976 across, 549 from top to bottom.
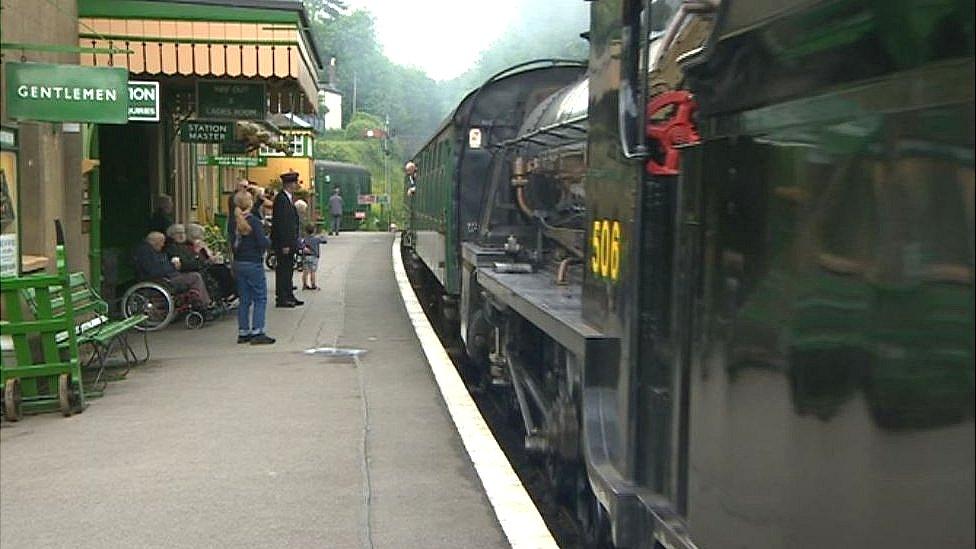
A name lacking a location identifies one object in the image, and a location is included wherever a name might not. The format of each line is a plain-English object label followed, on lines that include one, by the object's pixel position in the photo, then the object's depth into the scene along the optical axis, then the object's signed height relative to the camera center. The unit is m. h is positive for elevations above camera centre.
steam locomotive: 1.67 -0.18
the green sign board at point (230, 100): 13.84 +1.07
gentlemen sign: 7.39 +0.63
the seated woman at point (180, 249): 12.73 -0.77
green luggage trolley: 7.24 -1.20
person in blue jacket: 10.78 -0.67
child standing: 16.81 -1.11
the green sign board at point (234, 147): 17.96 +0.62
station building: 8.57 +0.92
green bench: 7.71 -1.12
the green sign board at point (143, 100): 10.41 +0.80
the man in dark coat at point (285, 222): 12.67 -0.44
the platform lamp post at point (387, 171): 50.36 +0.73
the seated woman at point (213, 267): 13.25 -1.01
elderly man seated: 12.02 -0.86
